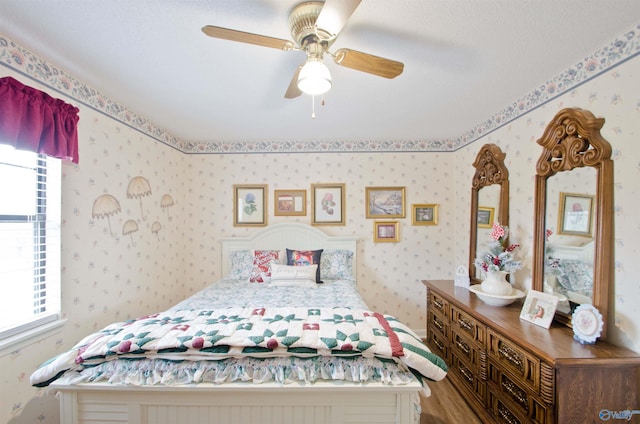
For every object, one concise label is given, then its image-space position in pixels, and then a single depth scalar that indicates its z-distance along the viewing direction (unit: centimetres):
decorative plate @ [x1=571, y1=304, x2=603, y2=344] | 137
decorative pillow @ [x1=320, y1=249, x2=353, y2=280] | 311
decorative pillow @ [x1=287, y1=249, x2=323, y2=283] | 302
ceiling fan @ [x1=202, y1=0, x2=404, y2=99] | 107
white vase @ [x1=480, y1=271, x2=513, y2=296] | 201
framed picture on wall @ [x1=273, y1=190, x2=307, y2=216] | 336
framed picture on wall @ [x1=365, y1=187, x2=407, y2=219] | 333
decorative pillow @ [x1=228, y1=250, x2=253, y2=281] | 310
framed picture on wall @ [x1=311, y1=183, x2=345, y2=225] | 335
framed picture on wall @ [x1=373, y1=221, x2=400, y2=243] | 332
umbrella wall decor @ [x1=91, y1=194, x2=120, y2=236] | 204
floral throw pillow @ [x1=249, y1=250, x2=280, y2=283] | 297
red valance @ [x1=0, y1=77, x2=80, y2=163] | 143
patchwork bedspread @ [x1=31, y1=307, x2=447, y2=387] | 137
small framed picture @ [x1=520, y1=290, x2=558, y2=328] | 162
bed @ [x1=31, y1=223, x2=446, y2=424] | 134
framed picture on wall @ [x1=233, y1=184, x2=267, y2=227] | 337
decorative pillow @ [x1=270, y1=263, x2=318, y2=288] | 279
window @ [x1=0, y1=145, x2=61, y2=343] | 151
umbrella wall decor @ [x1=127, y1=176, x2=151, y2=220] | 241
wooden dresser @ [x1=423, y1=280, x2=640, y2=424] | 130
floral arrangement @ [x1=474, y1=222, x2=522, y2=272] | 203
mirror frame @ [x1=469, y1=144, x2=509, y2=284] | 233
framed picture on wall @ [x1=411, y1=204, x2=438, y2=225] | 332
